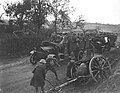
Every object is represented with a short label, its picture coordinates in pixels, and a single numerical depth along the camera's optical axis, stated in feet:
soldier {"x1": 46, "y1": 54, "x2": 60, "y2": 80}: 30.60
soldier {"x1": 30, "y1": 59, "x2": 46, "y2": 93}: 24.08
